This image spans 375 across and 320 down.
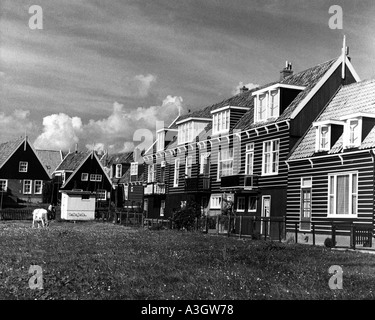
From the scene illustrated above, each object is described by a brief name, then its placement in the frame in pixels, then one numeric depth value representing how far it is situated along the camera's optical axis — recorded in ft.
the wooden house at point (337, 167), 108.99
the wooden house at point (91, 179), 293.43
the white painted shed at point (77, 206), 201.05
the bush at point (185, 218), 145.07
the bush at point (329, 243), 96.53
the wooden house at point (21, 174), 281.95
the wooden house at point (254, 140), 135.13
